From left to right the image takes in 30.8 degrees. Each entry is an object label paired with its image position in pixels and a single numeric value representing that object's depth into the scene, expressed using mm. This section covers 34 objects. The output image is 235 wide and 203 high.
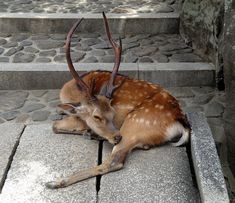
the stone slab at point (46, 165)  3047
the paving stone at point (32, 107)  4677
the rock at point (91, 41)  6004
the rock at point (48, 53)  5621
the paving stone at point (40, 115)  4505
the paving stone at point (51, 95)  4930
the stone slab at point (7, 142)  3354
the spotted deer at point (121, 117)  3448
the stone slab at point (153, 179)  3025
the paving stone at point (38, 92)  5029
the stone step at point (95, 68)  5086
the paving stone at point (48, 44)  5841
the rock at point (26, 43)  5903
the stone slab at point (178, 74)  5137
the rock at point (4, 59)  5398
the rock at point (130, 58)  5436
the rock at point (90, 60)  5455
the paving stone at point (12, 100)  4723
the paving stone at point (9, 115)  4492
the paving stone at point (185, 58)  5492
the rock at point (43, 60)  5398
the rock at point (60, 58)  5437
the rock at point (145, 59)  5453
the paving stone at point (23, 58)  5400
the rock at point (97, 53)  5664
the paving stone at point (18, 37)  6043
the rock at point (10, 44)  5816
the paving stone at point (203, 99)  4852
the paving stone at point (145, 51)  5664
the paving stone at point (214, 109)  4605
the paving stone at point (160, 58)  5488
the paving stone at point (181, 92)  5004
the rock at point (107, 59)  5473
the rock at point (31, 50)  5711
